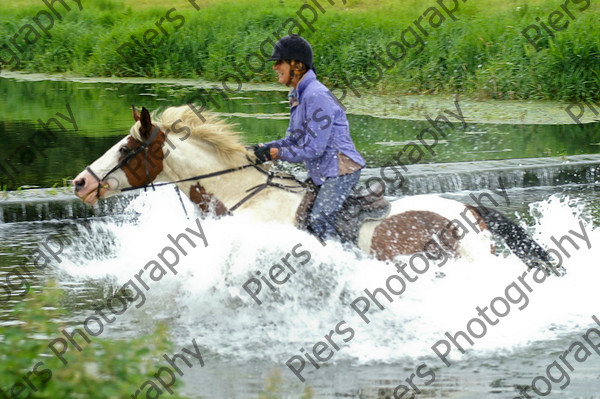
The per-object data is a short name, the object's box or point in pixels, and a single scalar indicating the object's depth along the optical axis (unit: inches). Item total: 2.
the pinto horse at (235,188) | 551.8
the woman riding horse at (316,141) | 547.5
